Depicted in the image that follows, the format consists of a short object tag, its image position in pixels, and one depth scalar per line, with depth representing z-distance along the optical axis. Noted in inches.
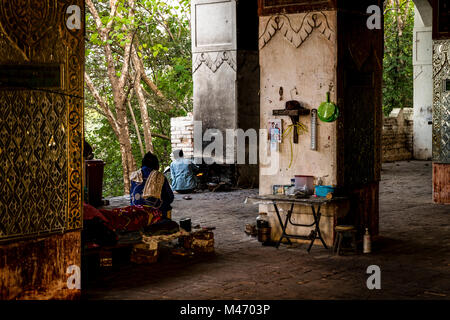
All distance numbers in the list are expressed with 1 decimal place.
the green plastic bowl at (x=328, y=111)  332.2
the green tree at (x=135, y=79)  740.6
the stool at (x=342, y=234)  322.0
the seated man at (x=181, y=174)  575.2
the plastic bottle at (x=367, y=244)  326.3
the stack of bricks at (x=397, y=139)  869.8
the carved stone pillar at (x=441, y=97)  484.7
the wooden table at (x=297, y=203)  324.5
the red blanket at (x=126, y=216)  298.0
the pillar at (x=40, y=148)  209.5
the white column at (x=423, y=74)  844.0
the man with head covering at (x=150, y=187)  342.3
